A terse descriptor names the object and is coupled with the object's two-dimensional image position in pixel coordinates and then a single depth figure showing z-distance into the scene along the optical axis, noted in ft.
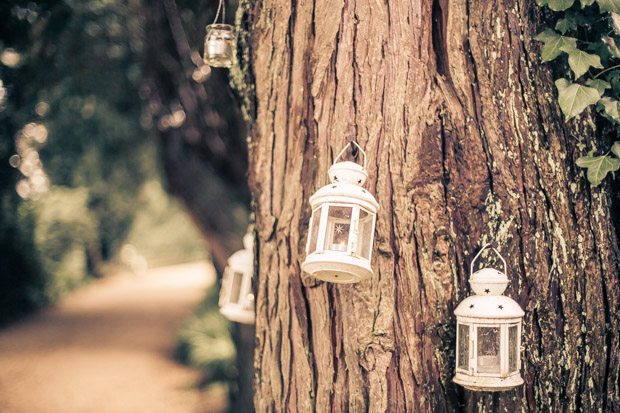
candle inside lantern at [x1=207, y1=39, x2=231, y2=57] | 7.66
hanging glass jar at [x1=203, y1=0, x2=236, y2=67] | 7.66
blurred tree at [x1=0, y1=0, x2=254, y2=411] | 17.70
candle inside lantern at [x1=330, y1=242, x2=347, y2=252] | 5.47
